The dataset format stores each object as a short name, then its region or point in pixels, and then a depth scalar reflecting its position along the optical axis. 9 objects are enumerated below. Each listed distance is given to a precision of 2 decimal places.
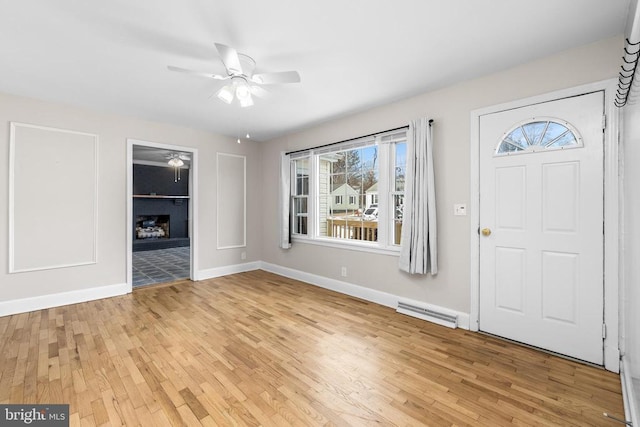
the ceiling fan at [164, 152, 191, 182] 7.24
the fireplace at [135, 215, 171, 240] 8.30
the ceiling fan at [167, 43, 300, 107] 2.06
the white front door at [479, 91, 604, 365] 2.21
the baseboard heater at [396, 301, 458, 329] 2.91
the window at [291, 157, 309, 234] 4.83
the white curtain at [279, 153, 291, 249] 4.88
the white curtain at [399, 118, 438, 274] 3.04
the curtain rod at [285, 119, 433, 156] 3.35
